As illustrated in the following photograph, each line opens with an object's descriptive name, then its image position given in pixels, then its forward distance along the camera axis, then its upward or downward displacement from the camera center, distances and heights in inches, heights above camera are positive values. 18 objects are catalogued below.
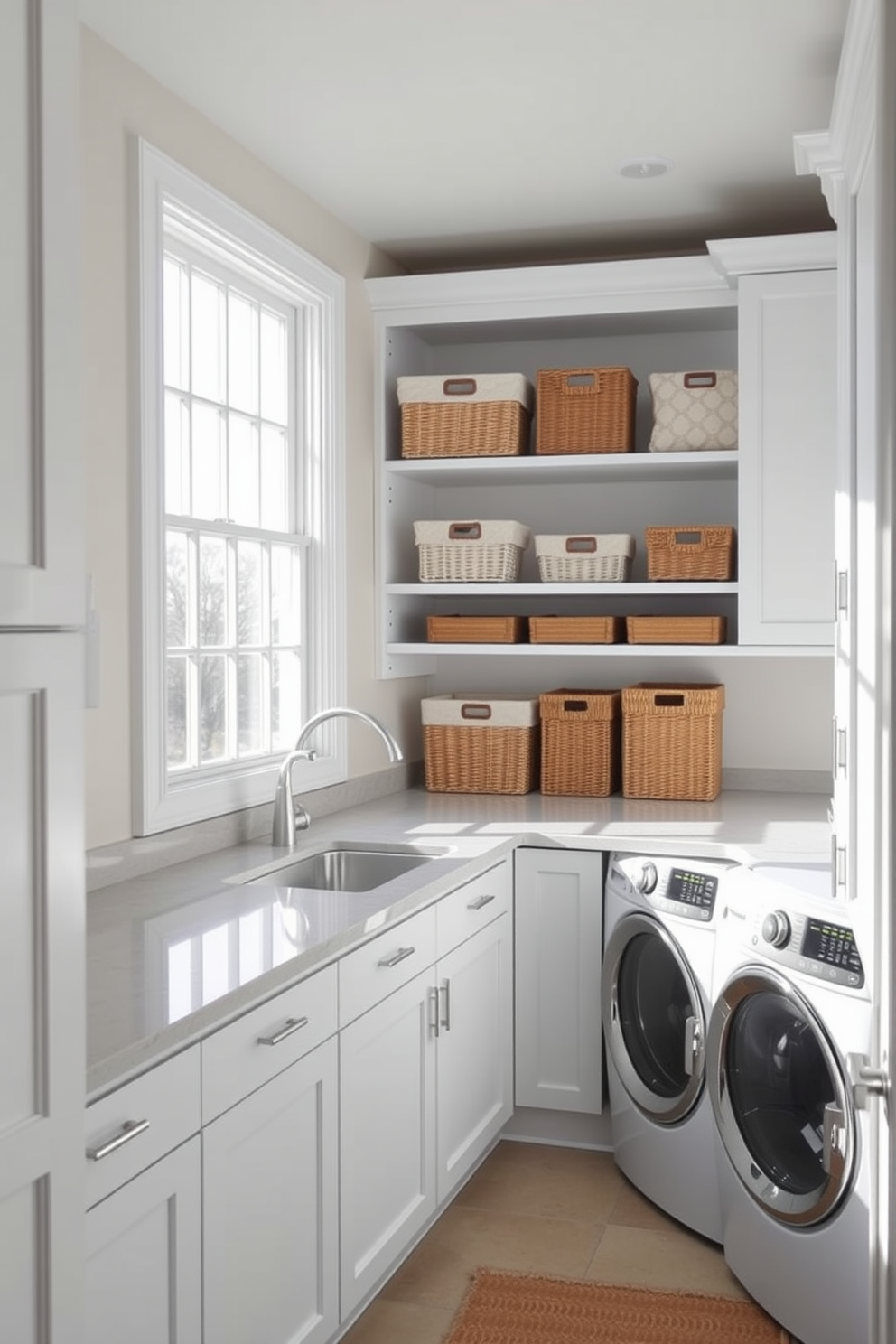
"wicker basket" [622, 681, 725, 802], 156.8 -11.6
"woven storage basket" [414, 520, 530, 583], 160.2 +11.0
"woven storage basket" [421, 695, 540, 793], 164.1 -12.4
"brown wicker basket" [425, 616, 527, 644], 162.4 +1.6
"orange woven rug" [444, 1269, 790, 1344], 105.3 -54.3
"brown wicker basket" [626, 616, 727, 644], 154.3 +1.6
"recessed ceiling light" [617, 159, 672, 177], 133.0 +47.6
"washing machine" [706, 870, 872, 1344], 97.6 -36.7
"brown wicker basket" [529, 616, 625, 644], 159.0 +1.6
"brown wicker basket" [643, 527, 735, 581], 152.5 +10.3
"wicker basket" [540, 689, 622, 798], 161.5 -12.0
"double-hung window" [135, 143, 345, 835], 114.1 +14.1
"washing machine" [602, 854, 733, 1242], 121.0 -36.8
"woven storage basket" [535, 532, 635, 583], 157.5 +10.1
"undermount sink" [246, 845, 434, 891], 129.3 -21.8
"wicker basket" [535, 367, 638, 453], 155.6 +27.1
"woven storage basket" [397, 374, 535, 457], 157.6 +27.0
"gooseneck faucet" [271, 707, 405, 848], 127.6 -15.0
